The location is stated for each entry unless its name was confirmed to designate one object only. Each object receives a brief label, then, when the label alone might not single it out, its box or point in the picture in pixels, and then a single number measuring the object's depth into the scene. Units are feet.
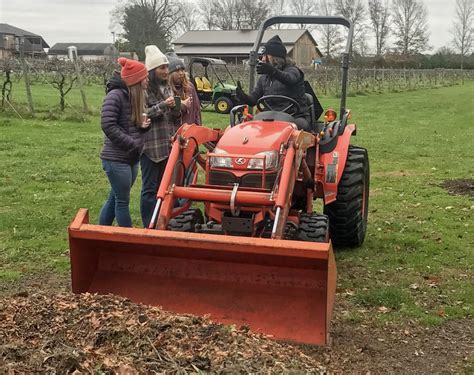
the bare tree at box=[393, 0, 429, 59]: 260.56
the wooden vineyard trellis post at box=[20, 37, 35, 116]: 57.26
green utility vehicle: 76.69
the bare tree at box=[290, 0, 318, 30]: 303.89
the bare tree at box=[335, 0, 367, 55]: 262.04
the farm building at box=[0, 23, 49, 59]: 251.54
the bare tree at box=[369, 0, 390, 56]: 277.85
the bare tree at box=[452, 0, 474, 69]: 311.88
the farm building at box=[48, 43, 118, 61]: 325.91
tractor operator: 19.10
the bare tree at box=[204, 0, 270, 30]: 252.83
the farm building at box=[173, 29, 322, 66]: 196.44
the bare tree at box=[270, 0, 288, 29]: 263.29
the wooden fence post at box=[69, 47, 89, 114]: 60.94
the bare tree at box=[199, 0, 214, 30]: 277.85
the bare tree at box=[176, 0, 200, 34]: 242.99
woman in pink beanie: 18.10
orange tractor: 13.65
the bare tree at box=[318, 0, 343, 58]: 224.33
